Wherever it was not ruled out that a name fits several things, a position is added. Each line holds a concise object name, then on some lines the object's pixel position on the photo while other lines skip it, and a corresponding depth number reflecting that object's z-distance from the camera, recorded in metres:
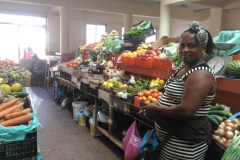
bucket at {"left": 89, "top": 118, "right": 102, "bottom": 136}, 3.71
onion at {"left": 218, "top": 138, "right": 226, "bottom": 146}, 1.62
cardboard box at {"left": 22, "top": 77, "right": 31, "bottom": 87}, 3.78
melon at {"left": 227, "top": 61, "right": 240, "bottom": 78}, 1.99
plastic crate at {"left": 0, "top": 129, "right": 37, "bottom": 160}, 1.35
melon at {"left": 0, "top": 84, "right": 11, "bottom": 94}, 2.53
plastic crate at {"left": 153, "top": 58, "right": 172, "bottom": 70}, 2.68
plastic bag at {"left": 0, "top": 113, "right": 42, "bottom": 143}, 1.39
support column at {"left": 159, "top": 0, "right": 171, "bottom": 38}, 6.70
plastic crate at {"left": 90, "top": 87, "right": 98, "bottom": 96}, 3.54
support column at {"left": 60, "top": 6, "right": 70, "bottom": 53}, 7.33
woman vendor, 1.26
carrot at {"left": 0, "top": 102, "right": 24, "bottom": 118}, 1.69
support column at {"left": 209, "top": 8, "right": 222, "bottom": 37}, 8.20
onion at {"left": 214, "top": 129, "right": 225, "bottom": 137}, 1.68
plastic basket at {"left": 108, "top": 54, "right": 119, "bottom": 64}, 4.13
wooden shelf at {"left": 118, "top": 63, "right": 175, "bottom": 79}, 2.83
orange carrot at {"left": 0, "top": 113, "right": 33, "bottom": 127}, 1.58
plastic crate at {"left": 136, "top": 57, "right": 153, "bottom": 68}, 3.00
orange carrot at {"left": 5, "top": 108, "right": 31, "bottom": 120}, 1.65
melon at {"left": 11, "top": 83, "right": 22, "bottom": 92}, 2.66
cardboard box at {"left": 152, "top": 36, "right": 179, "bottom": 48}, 3.74
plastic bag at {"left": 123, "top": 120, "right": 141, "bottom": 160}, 2.49
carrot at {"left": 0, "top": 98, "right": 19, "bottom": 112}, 1.83
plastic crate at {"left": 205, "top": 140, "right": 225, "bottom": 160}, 1.61
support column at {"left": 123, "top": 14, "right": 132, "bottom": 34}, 8.56
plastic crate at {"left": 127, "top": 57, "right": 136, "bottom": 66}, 3.34
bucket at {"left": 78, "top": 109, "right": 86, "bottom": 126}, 4.24
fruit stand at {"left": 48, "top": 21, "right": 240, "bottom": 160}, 2.01
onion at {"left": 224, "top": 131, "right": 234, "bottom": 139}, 1.64
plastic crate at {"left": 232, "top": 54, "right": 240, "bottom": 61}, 2.18
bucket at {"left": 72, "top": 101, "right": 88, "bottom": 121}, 4.45
